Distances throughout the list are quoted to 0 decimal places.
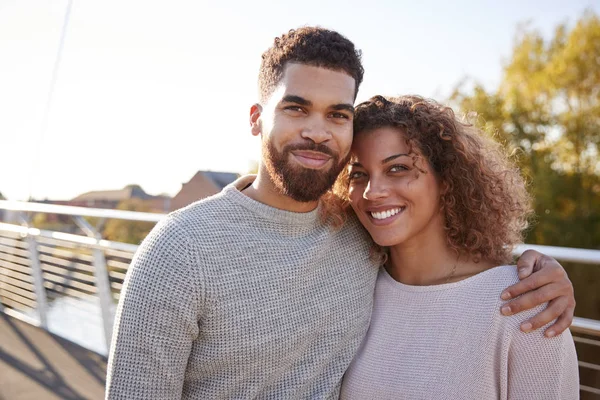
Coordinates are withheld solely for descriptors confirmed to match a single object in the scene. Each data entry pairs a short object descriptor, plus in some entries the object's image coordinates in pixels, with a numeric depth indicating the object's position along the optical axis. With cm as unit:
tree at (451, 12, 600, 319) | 1584
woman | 145
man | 138
